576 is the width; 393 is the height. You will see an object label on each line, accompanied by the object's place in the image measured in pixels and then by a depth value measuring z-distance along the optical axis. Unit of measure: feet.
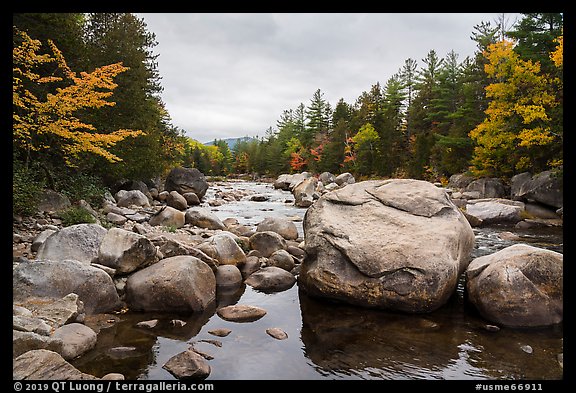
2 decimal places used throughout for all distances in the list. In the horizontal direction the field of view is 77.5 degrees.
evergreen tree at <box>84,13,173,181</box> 55.72
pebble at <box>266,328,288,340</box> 18.26
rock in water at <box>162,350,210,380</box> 14.51
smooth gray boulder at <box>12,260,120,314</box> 18.11
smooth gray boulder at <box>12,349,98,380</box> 12.02
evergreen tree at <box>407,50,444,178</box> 113.70
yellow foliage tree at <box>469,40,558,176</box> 57.33
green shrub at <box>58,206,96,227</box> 34.22
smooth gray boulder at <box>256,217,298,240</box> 38.63
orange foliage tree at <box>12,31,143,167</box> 32.17
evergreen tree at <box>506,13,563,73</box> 66.28
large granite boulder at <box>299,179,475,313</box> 19.98
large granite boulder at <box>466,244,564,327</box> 18.45
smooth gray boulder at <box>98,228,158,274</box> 22.13
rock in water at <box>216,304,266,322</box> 20.39
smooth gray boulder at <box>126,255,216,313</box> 20.53
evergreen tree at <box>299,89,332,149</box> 190.81
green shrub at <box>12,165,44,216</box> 31.35
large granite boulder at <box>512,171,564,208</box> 53.47
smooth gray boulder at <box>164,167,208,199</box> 81.76
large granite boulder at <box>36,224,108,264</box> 22.12
